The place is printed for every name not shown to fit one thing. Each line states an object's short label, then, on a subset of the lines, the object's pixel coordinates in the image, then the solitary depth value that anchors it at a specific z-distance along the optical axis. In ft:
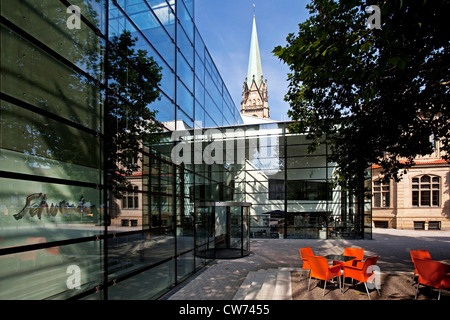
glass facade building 11.58
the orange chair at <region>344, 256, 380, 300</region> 21.76
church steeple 215.51
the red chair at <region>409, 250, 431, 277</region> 27.45
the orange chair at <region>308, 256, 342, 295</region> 22.26
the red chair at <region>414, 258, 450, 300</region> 20.01
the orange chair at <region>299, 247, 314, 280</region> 26.73
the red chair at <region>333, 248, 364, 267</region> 25.68
